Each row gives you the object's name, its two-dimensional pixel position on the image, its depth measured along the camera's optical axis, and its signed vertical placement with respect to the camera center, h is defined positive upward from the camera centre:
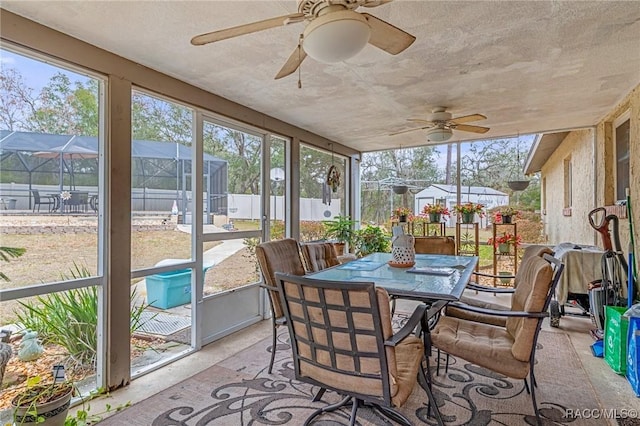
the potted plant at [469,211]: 5.16 +0.02
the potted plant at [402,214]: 5.66 -0.03
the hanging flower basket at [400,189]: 5.80 +0.40
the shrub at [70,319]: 2.21 -0.73
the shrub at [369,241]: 5.45 -0.46
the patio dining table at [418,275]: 2.10 -0.48
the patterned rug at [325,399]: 2.06 -1.25
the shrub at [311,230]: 4.78 -0.27
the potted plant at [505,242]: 5.05 -0.44
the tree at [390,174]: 5.93 +0.69
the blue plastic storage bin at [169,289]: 2.95 -0.69
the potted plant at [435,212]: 5.35 +0.00
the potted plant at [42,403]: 1.75 -1.01
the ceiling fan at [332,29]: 1.43 +0.83
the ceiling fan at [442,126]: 3.67 +0.94
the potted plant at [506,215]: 5.07 -0.04
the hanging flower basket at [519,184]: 5.18 +0.43
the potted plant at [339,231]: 5.35 -0.30
